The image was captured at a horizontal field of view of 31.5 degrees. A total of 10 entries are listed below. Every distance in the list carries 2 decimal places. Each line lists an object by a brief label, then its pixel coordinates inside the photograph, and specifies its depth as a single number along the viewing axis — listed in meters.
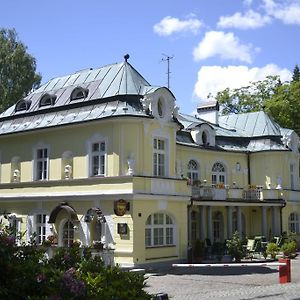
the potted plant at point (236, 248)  24.33
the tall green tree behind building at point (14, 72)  41.78
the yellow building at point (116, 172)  22.39
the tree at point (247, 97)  48.49
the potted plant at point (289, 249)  26.94
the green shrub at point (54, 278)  7.15
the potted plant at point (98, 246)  21.04
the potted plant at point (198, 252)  24.84
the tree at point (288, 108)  42.12
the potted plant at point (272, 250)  26.25
